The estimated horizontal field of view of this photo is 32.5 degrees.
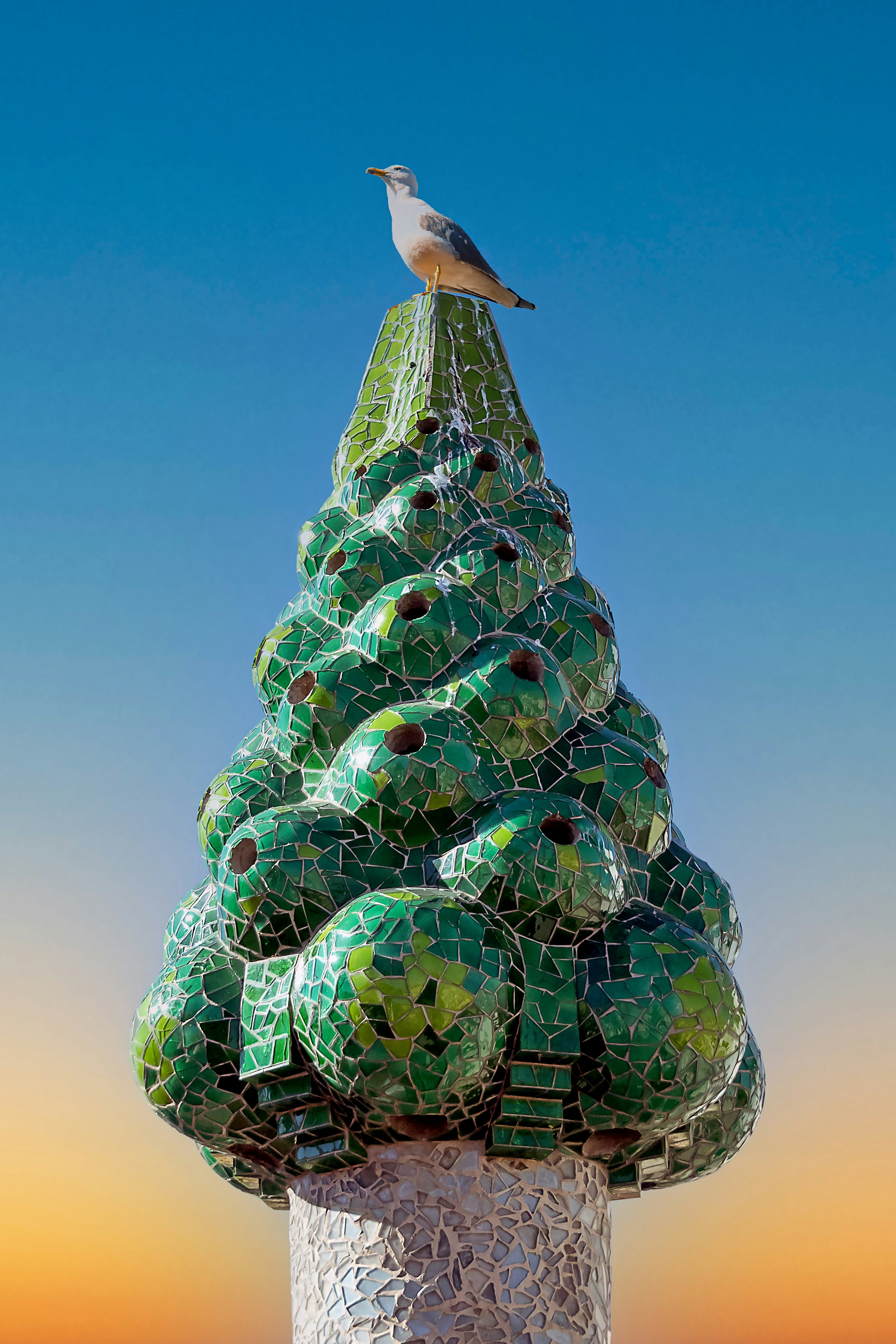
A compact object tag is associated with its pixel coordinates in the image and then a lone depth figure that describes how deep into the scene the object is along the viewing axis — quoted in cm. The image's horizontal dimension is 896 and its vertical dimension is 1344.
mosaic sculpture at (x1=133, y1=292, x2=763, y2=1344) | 859
